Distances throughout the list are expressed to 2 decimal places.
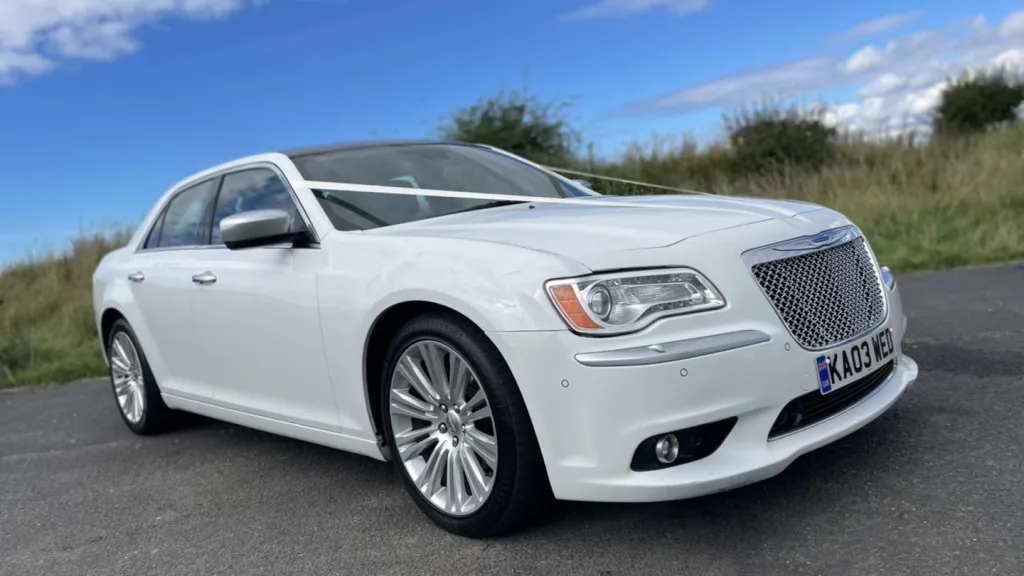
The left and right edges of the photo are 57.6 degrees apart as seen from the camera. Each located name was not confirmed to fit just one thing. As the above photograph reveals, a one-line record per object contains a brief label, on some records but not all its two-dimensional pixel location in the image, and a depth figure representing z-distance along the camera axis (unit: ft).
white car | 9.69
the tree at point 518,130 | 57.11
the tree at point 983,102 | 62.18
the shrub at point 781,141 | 54.24
